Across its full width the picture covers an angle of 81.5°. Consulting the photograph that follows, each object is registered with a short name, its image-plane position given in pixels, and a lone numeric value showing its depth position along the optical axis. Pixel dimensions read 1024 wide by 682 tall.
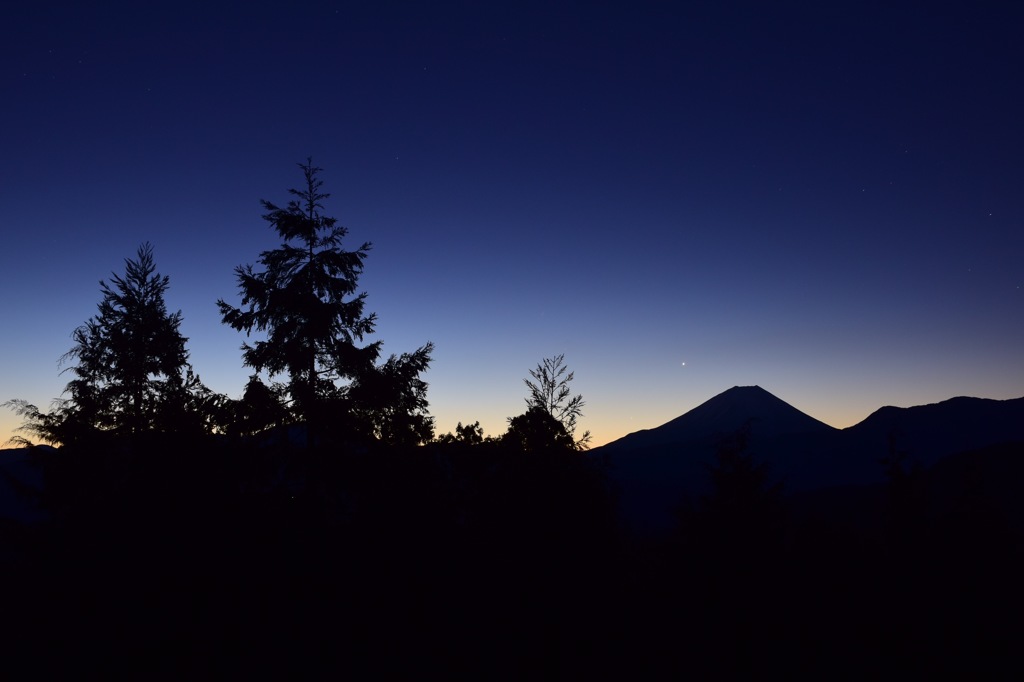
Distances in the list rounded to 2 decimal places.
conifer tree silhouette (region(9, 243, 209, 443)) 19.47
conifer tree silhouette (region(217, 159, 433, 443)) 18.92
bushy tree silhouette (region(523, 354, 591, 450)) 18.28
